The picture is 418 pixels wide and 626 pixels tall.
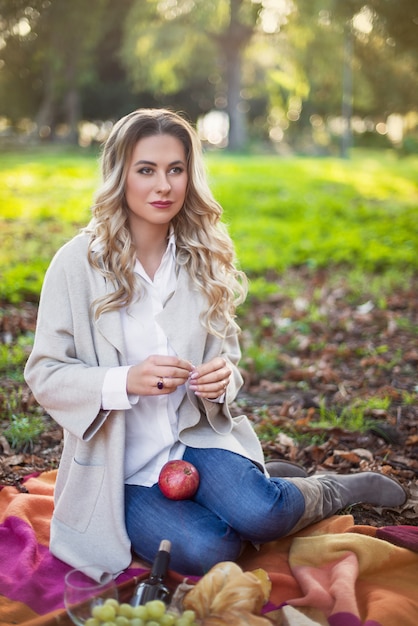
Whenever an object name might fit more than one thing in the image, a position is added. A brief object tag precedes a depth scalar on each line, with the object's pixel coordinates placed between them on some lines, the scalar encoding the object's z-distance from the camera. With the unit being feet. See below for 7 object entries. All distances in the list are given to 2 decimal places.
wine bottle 7.12
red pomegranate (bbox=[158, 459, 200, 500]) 8.89
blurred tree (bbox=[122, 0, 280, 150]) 70.95
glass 6.81
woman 8.61
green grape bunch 6.46
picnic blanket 7.80
